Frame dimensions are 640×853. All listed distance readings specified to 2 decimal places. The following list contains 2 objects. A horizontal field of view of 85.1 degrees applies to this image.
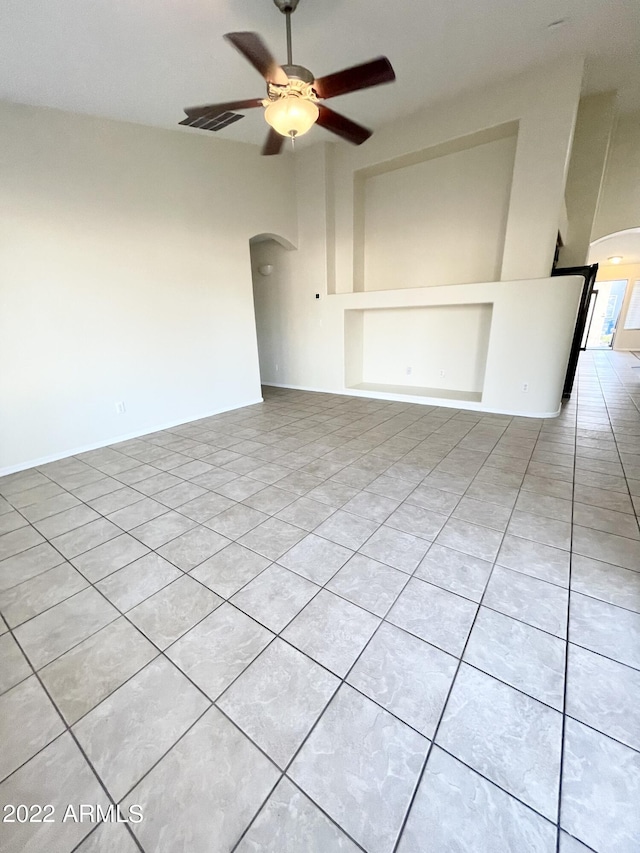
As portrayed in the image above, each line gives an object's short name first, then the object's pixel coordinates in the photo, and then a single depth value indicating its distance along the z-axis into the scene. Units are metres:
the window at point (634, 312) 10.28
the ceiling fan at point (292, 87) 2.02
